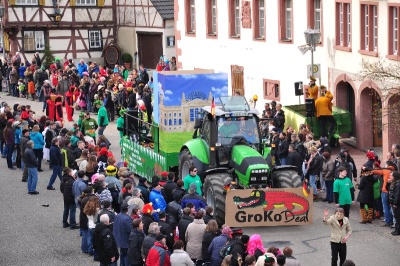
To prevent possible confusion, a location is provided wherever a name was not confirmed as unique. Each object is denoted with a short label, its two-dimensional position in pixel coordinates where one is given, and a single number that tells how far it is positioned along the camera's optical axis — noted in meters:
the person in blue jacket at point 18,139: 35.69
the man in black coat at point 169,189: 26.09
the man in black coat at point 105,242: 22.38
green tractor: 26.78
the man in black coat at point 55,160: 31.95
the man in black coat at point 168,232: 22.28
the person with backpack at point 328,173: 29.09
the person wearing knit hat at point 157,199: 24.78
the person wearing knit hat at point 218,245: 21.20
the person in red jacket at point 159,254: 20.72
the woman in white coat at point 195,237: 22.27
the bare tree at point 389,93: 29.14
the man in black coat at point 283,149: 32.22
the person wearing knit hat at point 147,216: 22.77
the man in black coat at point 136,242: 21.83
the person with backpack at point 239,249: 20.50
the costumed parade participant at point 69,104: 44.53
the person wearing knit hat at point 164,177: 26.79
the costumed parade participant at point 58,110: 40.97
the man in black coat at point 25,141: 33.81
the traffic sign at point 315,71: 38.28
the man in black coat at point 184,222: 22.84
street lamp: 37.47
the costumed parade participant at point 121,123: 34.66
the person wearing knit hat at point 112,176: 26.62
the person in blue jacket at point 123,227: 22.73
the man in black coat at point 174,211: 23.80
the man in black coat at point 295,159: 30.64
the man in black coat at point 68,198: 27.05
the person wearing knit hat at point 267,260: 18.89
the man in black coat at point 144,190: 25.69
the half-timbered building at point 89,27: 56.75
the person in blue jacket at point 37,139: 34.28
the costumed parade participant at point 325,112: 36.34
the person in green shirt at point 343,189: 26.73
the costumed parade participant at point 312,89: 37.66
